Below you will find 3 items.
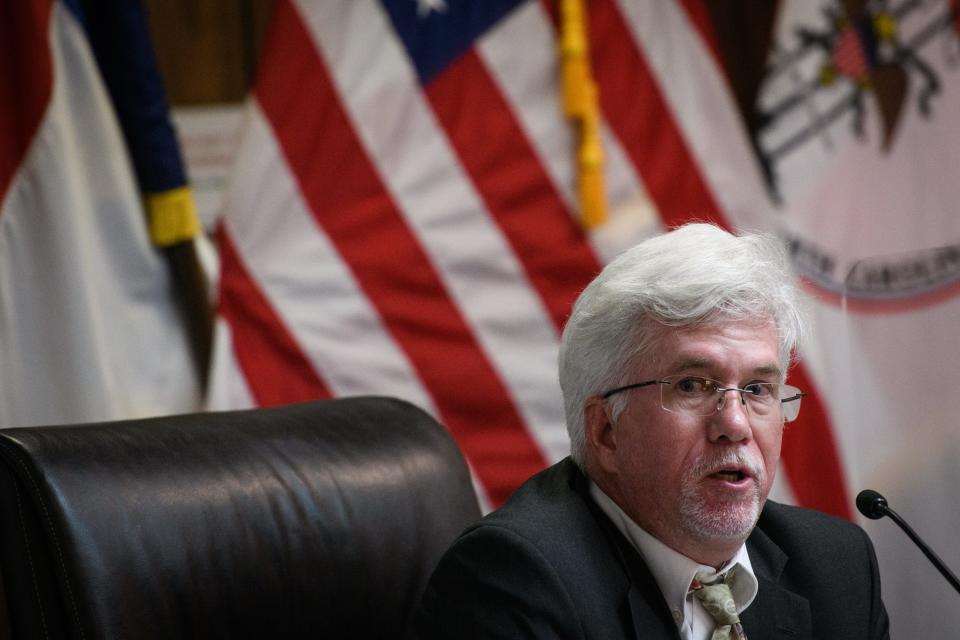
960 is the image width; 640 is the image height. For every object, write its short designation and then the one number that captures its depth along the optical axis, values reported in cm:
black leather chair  389
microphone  396
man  391
